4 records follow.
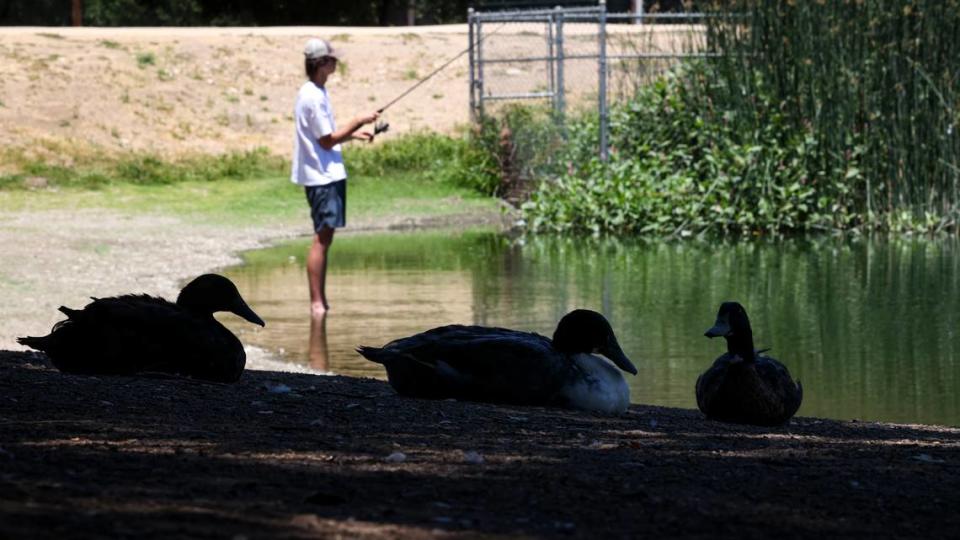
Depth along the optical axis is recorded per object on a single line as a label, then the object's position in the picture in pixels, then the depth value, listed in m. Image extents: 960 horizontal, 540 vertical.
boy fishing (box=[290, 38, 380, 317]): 26.69
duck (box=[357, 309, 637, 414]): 14.82
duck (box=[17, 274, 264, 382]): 15.00
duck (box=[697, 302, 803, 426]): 14.99
